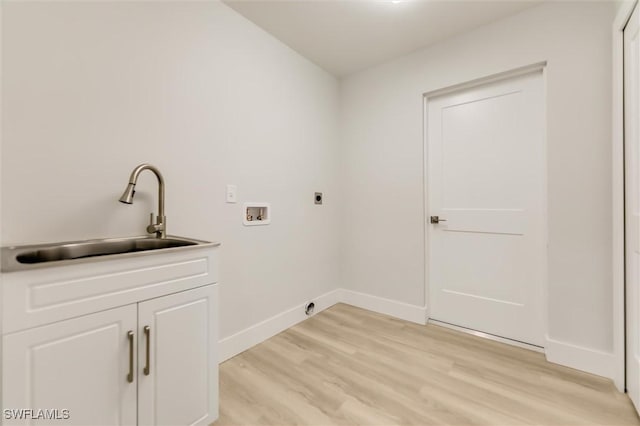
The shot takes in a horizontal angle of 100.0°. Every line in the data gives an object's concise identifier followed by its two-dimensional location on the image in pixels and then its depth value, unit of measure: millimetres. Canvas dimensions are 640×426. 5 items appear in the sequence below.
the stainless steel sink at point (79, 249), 893
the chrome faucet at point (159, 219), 1446
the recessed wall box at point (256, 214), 2020
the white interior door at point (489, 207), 1968
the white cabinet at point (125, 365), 808
